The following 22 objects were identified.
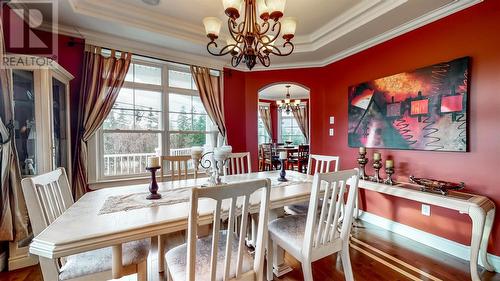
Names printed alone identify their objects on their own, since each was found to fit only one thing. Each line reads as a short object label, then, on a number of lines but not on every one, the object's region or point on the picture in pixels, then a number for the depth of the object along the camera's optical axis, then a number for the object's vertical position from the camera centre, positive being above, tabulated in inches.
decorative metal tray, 76.2 -18.3
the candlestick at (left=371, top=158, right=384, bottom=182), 99.5 -15.0
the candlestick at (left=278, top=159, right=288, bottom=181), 85.1 -14.8
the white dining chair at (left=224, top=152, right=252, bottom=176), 103.4 -14.1
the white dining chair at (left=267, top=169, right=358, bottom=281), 52.7 -27.5
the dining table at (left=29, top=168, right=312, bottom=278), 37.6 -18.2
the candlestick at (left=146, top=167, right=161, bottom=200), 61.2 -15.6
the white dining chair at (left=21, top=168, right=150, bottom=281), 43.1 -28.4
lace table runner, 53.8 -17.9
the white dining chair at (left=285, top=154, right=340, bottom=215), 83.9 -28.8
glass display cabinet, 74.2 +4.7
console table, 65.4 -23.7
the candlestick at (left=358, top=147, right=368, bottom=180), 106.2 -12.8
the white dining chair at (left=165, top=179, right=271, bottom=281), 37.6 -22.4
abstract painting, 79.7 +12.1
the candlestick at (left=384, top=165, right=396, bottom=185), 94.2 -17.5
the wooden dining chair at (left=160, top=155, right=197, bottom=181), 88.9 -9.1
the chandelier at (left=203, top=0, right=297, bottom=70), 67.4 +35.7
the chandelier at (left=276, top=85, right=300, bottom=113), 262.2 +43.6
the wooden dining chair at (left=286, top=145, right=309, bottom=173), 226.7 -24.3
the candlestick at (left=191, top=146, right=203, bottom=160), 70.7 -5.4
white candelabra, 67.7 -7.6
